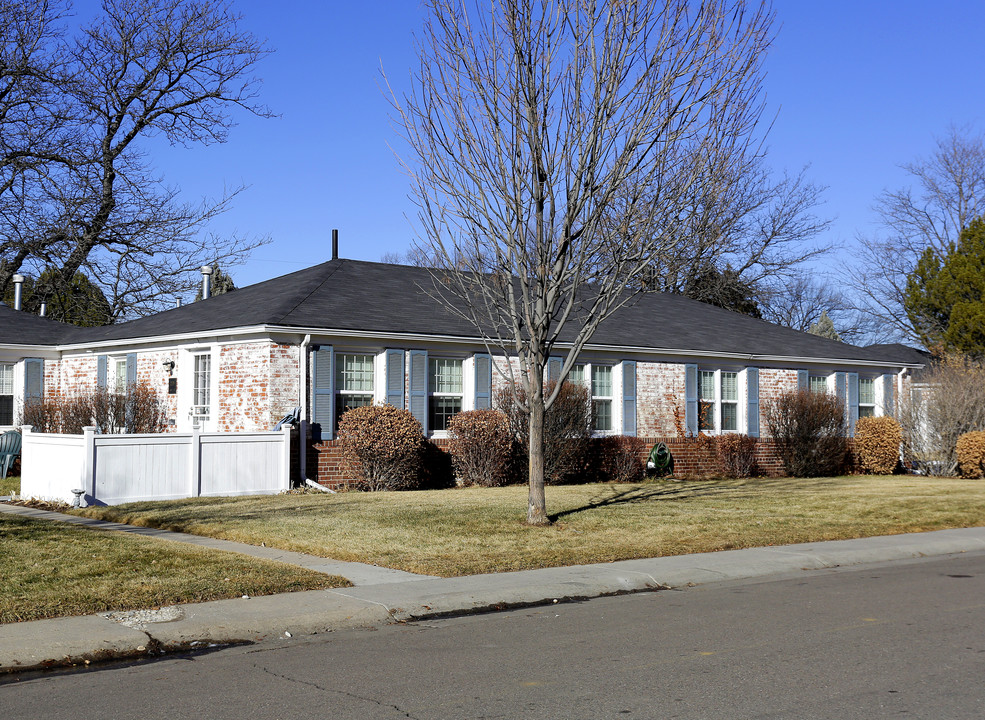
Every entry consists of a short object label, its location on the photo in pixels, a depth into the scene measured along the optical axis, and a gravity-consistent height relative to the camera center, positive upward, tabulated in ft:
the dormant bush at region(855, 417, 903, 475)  86.69 -1.51
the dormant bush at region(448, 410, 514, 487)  67.62 -1.13
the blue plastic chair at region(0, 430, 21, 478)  73.26 -1.38
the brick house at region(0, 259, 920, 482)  64.59 +5.07
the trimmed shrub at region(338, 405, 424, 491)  62.95 -0.97
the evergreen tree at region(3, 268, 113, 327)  132.67 +17.61
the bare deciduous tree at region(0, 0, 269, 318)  81.97 +23.61
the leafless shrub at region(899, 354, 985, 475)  83.25 +0.95
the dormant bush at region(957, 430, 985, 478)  81.46 -2.00
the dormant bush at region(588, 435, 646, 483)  74.69 -2.16
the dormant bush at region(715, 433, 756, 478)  81.82 -1.97
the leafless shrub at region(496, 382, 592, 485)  69.82 +0.06
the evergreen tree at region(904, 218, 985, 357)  117.80 +16.26
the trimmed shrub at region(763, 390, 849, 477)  81.97 -0.22
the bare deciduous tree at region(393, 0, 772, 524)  44.16 +11.42
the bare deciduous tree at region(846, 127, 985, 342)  153.07 +28.11
